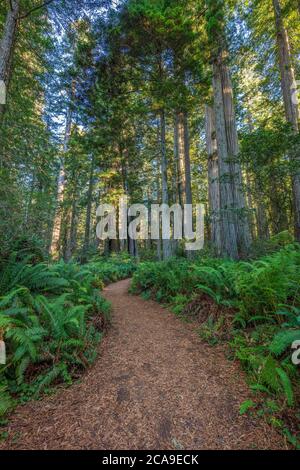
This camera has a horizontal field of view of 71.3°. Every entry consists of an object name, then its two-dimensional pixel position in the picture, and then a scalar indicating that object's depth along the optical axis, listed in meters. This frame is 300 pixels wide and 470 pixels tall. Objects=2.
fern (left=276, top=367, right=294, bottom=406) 1.91
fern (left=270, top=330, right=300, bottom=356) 2.33
